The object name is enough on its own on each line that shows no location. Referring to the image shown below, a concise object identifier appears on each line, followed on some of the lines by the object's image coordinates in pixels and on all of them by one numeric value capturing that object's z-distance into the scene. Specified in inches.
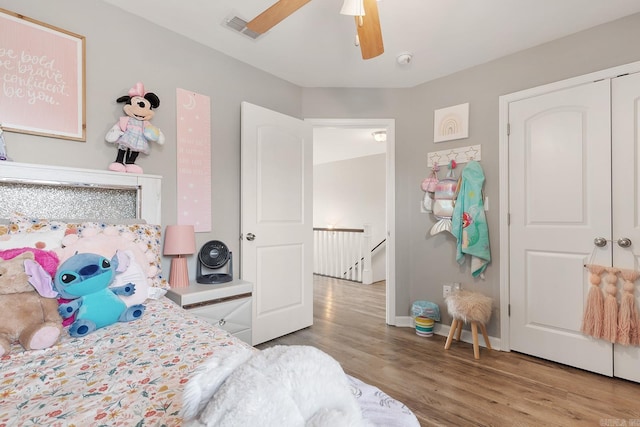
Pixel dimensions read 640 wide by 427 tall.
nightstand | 76.2
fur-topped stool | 93.2
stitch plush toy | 47.4
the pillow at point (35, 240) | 50.1
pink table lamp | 81.4
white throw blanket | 21.0
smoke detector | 98.4
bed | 29.6
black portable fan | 90.5
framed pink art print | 63.0
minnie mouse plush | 74.4
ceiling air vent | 81.7
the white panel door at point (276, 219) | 101.5
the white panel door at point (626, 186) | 78.6
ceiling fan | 56.7
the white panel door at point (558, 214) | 83.9
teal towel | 102.7
